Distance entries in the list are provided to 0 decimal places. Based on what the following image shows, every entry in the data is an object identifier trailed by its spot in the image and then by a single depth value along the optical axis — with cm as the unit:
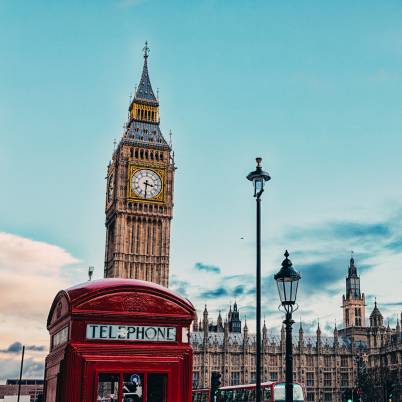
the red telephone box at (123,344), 781
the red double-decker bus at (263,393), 3334
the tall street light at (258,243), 1075
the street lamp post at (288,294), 1077
